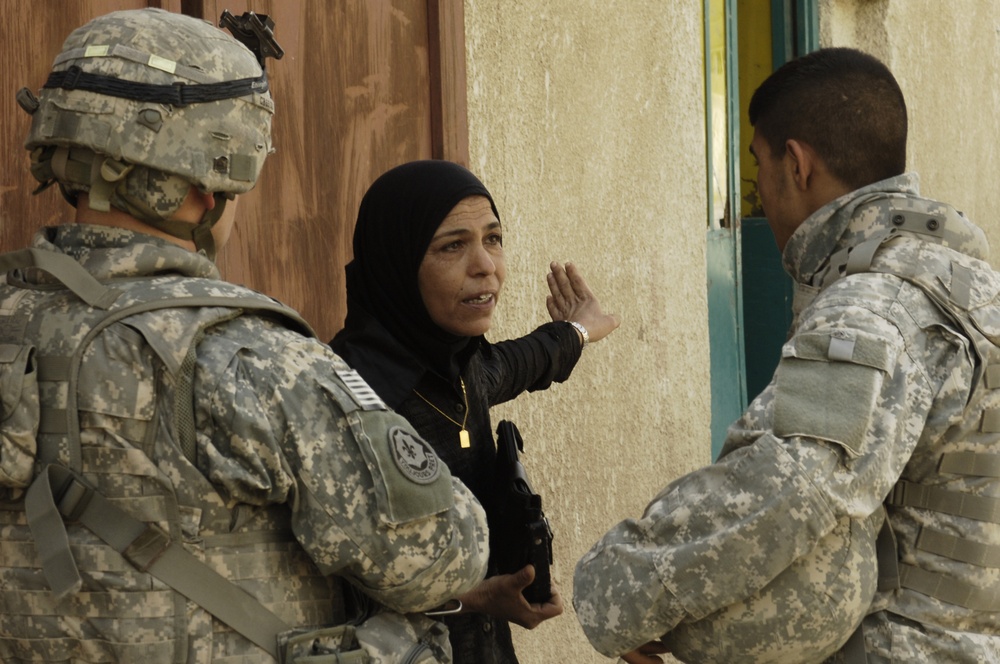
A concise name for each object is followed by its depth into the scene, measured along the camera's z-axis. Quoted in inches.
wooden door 259.5
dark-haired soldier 188.1
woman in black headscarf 216.9
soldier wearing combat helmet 150.9
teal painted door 463.4
